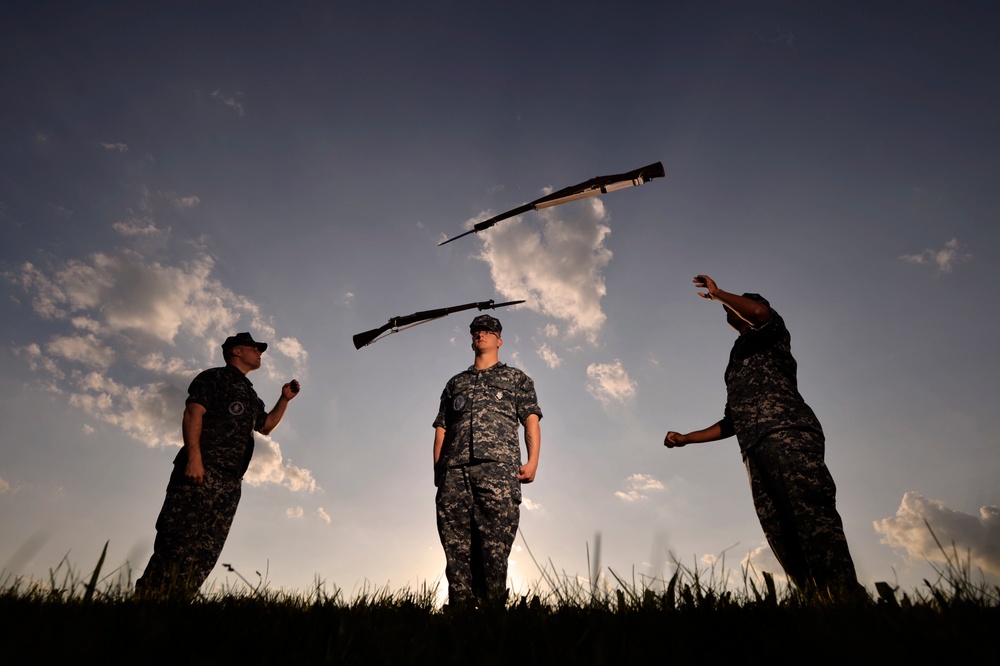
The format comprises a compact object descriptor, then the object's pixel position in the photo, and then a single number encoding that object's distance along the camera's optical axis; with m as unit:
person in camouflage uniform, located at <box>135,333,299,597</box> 4.86
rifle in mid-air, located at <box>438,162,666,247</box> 6.16
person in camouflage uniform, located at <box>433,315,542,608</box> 4.96
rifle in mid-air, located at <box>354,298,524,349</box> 8.30
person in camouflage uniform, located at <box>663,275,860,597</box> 3.66
